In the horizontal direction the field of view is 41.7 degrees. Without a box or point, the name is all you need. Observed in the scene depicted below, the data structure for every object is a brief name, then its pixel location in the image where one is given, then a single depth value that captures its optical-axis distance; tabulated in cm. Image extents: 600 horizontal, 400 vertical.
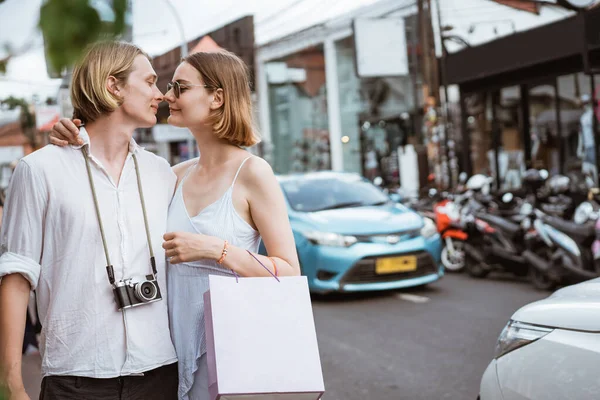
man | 207
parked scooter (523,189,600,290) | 795
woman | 215
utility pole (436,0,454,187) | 1683
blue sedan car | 848
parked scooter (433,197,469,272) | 1058
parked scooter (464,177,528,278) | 945
